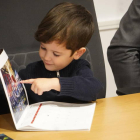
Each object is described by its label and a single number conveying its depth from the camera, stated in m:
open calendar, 1.19
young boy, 1.29
